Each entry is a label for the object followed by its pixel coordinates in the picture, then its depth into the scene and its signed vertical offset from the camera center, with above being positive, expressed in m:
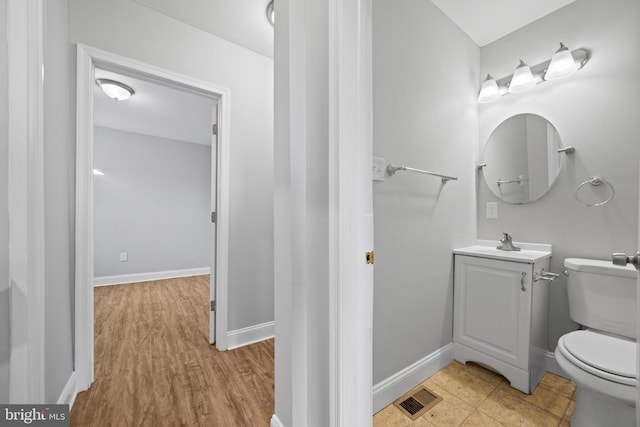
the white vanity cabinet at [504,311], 1.43 -0.62
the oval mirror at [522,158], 1.70 +0.39
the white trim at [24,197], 0.69 +0.03
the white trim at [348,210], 0.80 +0.00
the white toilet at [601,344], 0.99 -0.62
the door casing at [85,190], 1.44 +0.11
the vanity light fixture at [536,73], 1.55 +0.94
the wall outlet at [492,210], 1.93 +0.01
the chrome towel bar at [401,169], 1.33 +0.23
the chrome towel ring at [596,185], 1.45 +0.17
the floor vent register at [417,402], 1.30 -1.05
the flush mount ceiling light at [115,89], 2.45 +1.24
